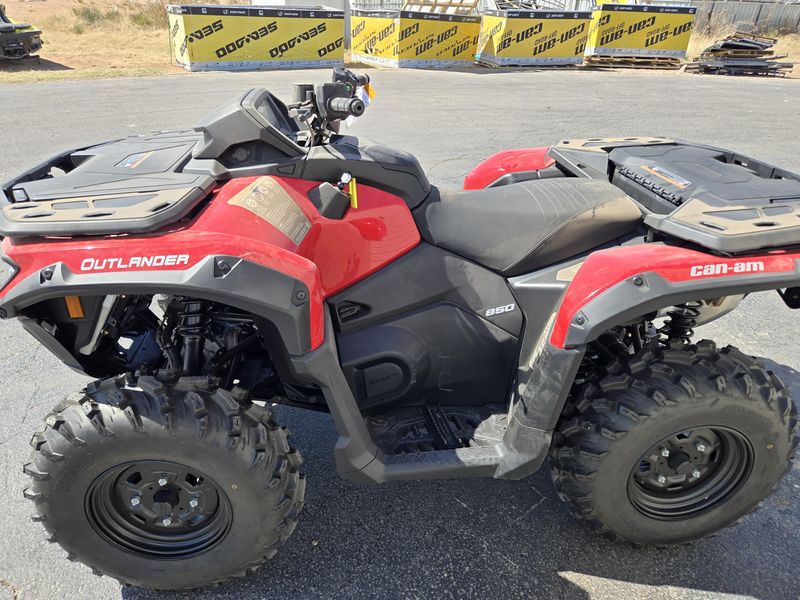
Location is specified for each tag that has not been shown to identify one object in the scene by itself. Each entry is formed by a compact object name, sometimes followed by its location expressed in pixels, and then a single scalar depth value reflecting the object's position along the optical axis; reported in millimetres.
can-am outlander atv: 1729
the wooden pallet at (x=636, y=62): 17250
